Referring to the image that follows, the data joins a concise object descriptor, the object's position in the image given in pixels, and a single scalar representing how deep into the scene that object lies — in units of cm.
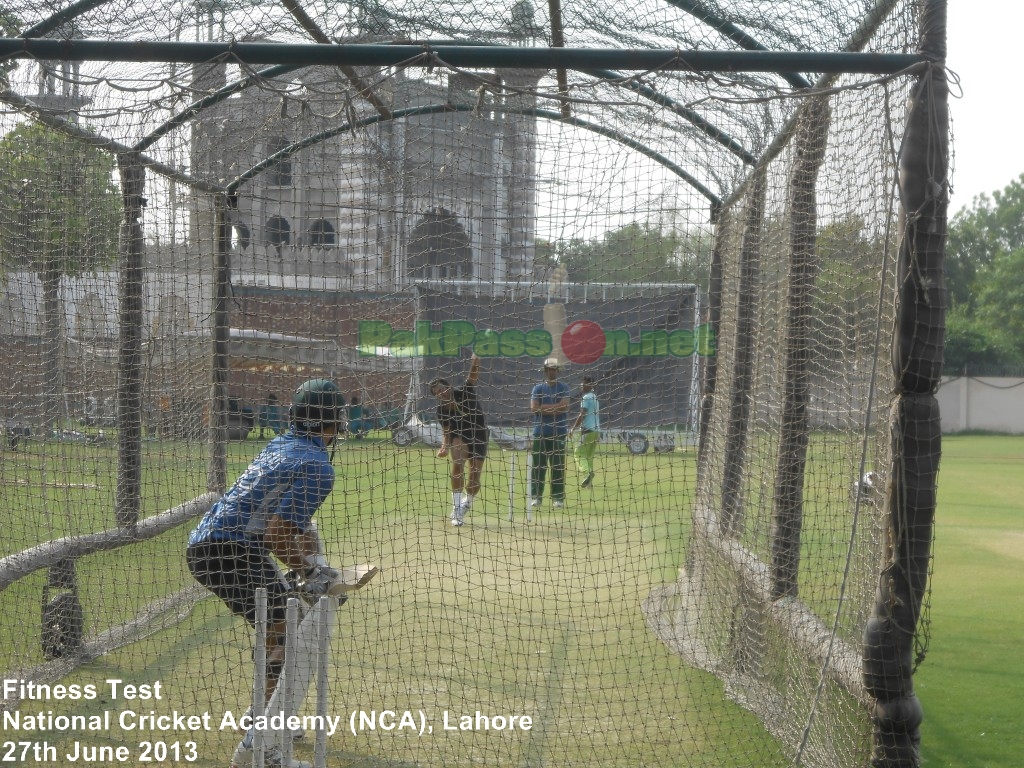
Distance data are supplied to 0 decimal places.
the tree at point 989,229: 7025
